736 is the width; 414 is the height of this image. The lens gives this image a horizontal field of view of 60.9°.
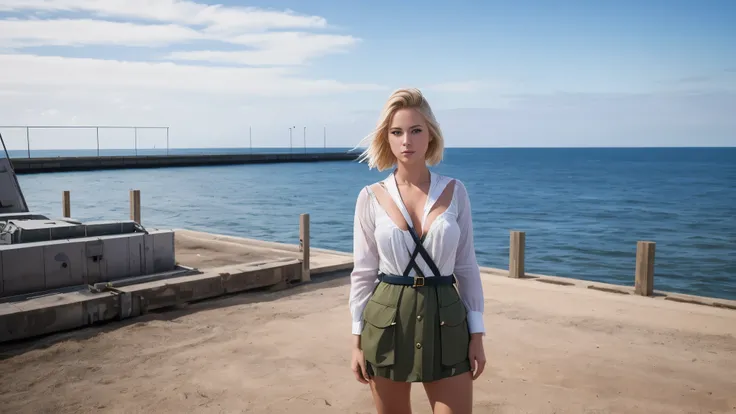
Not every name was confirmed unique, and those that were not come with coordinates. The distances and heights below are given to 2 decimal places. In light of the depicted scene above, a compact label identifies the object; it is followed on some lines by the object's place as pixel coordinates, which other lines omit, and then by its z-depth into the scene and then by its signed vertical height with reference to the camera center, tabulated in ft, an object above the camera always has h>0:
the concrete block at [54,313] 22.66 -6.10
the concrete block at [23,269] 25.76 -4.84
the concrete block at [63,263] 26.91 -4.81
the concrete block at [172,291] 26.81 -6.19
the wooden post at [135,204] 50.83 -4.14
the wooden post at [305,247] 34.17 -5.09
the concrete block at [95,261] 28.27 -4.91
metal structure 26.12 -4.56
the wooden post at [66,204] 58.57 -4.79
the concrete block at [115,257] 28.94 -4.86
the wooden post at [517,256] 36.50 -5.92
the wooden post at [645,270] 32.32 -5.89
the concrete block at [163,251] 31.30 -4.90
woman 8.50 -1.74
